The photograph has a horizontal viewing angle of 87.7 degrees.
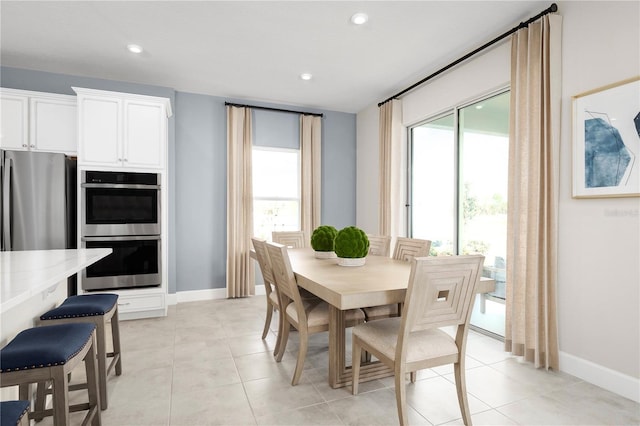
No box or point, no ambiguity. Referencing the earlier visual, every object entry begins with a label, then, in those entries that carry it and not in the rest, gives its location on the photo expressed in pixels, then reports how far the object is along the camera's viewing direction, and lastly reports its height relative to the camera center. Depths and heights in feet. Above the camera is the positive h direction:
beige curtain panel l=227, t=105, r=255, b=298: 14.99 +0.44
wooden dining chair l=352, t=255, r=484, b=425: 5.24 -1.82
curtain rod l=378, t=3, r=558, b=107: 8.05 +4.95
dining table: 5.41 -1.30
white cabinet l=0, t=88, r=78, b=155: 11.00 +3.11
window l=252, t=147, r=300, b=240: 16.11 +1.10
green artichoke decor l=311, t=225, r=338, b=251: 9.62 -0.77
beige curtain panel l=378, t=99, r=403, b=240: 14.42 +1.95
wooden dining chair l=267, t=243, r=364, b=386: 7.10 -2.24
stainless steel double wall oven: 11.34 -0.49
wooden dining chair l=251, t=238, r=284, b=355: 8.71 -1.89
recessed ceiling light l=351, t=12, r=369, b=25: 8.86 +5.27
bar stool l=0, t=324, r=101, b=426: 4.01 -1.82
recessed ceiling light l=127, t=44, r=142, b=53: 10.53 +5.28
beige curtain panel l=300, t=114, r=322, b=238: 16.47 +2.07
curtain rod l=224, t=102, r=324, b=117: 15.12 +4.96
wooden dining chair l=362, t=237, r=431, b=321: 8.34 -1.17
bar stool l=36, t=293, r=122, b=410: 5.95 -1.87
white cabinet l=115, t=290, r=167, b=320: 11.76 -3.28
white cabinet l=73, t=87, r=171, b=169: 11.39 +2.95
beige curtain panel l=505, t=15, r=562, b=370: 8.08 +0.39
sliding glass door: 10.34 +0.92
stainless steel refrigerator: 10.19 +0.37
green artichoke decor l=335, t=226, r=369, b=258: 8.03 -0.75
